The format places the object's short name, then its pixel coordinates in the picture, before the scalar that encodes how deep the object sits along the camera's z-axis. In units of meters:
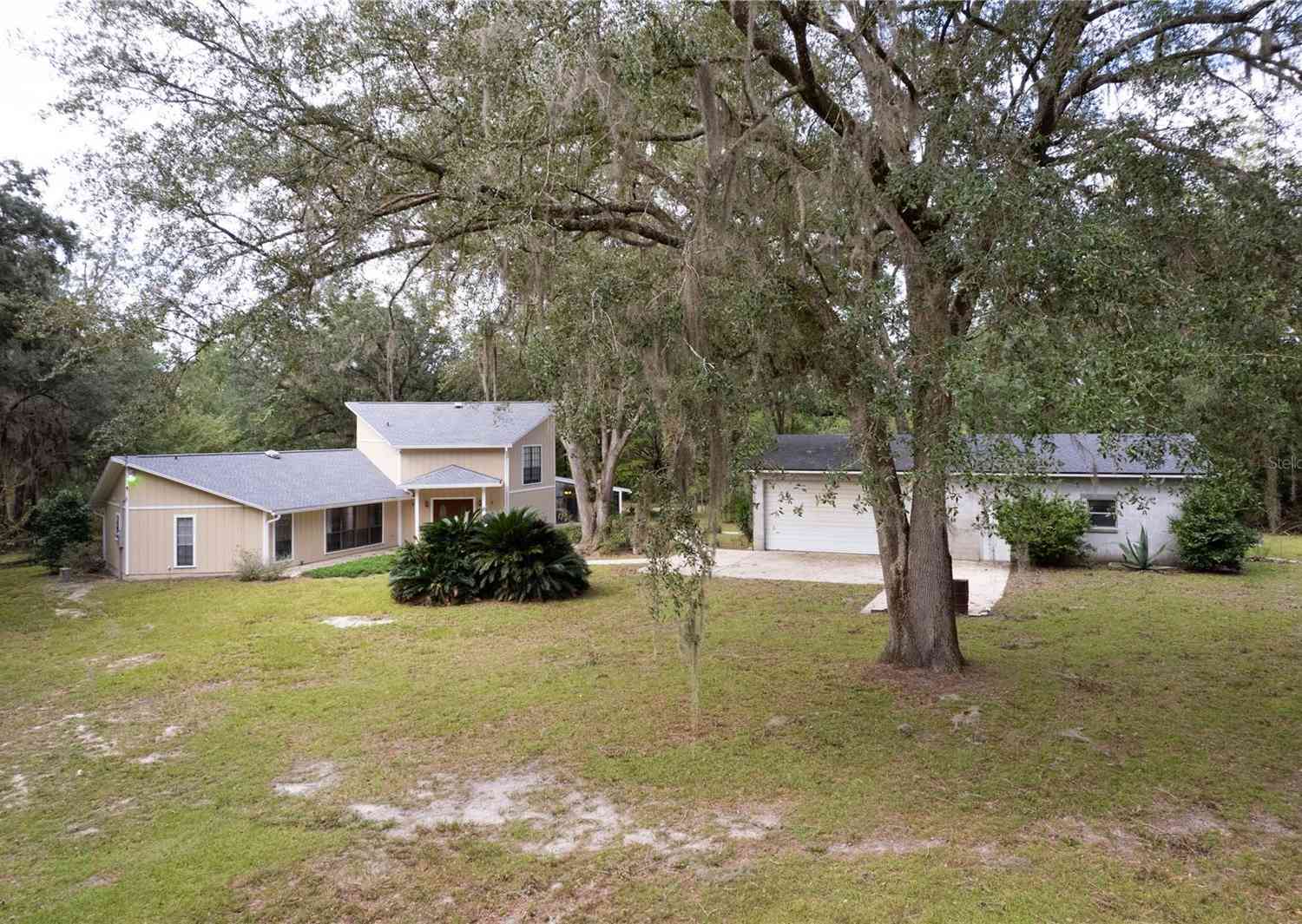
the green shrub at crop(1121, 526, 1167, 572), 15.17
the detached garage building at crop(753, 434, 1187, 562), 15.52
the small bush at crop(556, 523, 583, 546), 22.31
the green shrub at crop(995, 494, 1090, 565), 15.30
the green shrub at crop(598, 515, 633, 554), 19.89
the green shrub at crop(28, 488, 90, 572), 17.59
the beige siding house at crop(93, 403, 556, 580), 16.83
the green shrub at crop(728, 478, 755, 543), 19.81
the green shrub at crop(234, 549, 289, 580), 16.08
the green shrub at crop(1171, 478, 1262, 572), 14.56
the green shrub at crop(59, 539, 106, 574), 17.39
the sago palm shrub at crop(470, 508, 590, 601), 13.20
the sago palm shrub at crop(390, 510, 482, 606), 13.05
